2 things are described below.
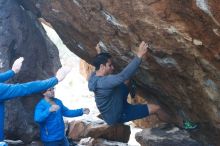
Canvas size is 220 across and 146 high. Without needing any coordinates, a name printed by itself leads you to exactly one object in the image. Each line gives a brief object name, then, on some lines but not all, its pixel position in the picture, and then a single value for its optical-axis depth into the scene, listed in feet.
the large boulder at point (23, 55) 32.58
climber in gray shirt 25.17
